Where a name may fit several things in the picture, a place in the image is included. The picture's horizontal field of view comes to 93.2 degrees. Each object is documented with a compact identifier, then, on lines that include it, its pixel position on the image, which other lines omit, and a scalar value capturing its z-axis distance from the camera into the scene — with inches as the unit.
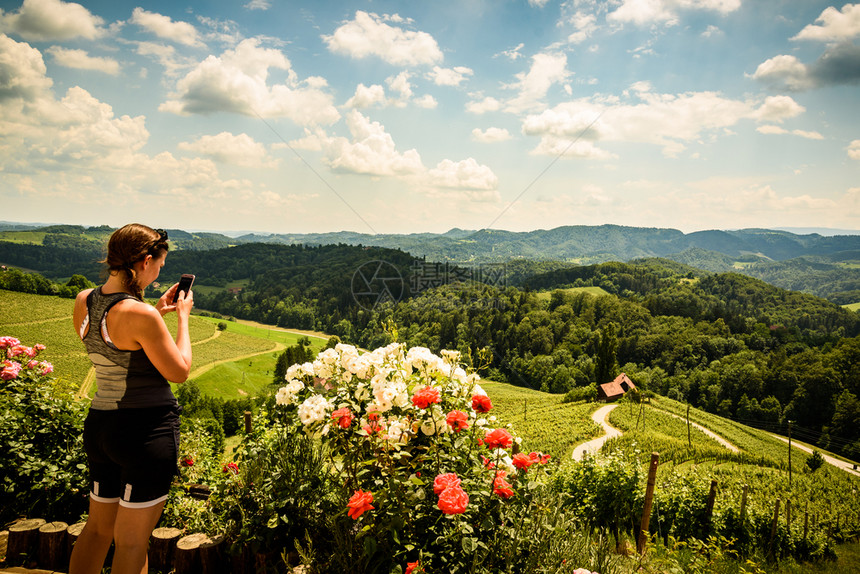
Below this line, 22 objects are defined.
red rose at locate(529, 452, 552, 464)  100.9
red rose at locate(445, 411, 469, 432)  87.0
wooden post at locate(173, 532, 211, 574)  99.5
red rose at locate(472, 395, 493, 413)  97.0
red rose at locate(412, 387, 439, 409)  83.8
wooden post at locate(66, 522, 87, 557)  112.4
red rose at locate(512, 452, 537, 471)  92.5
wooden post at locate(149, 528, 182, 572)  105.8
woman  78.0
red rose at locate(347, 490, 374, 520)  72.2
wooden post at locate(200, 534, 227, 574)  99.5
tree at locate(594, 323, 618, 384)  2043.6
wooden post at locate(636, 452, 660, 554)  193.9
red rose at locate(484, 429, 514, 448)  87.0
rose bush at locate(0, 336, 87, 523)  125.0
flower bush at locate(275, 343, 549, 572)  79.4
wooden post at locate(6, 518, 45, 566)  113.2
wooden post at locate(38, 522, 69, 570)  112.0
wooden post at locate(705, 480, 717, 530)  321.7
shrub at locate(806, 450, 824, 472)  1133.1
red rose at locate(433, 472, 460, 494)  71.9
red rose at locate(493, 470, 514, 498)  82.7
